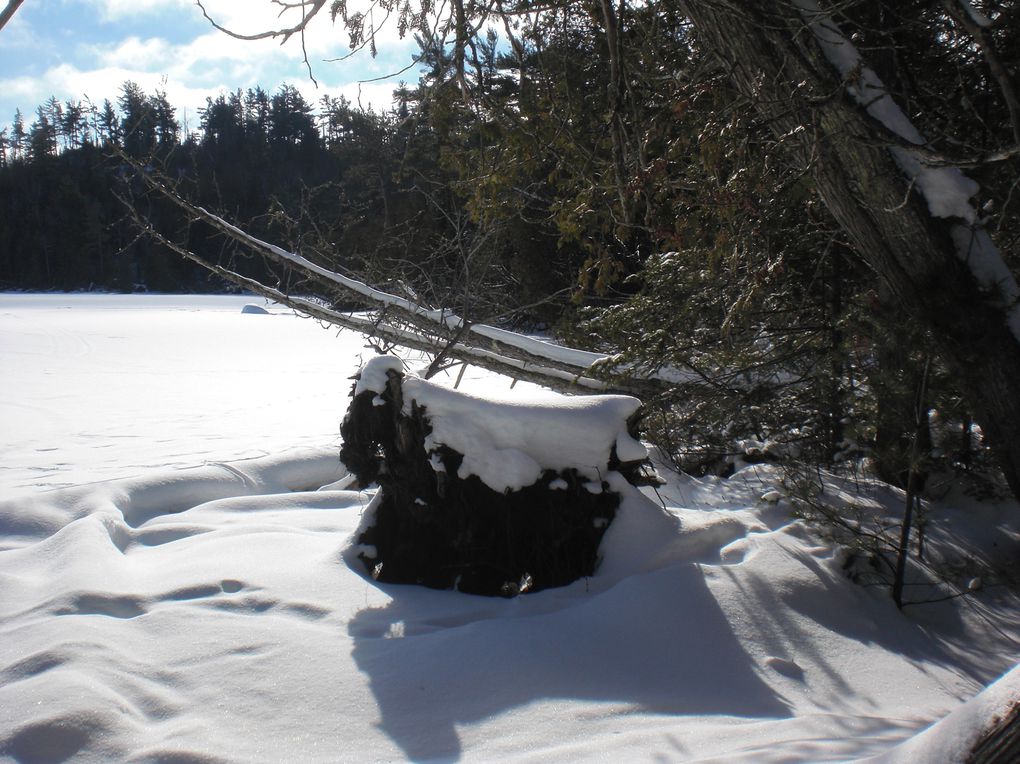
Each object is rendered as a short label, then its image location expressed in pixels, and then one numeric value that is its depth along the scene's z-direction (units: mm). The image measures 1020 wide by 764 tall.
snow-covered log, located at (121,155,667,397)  5648
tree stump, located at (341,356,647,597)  3656
